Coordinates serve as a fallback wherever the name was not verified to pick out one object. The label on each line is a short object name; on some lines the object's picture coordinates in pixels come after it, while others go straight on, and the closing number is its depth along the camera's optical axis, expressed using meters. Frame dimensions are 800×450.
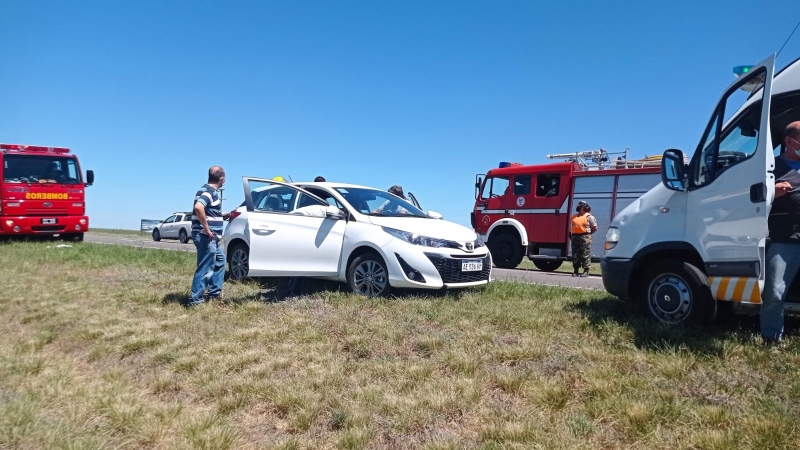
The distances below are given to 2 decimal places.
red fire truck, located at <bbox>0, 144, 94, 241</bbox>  14.31
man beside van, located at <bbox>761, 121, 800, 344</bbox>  3.98
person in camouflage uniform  11.16
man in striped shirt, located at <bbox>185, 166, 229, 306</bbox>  6.27
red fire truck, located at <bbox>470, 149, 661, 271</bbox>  12.17
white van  3.96
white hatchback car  6.25
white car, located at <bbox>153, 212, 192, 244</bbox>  27.16
